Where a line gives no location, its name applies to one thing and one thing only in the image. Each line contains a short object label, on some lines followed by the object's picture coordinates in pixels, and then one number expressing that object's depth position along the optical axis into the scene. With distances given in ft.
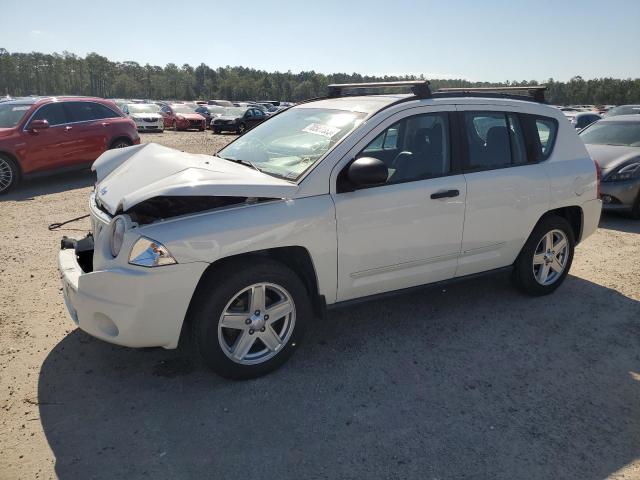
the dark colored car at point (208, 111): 107.04
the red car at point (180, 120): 92.43
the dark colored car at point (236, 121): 86.74
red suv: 30.22
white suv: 9.75
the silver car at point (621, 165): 25.59
